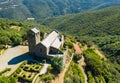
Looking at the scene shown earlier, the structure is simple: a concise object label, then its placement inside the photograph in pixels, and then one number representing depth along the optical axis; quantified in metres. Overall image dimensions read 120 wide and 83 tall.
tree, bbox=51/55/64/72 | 27.29
